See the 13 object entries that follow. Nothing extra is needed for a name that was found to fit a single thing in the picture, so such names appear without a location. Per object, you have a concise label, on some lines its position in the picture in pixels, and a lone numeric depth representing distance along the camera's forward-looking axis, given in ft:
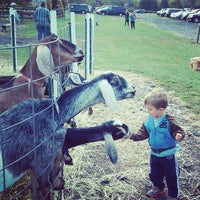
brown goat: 10.66
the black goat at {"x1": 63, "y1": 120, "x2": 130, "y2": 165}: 8.64
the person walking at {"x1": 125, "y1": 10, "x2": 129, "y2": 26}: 94.58
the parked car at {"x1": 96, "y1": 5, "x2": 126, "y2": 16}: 150.10
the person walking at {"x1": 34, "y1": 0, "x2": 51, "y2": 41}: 31.14
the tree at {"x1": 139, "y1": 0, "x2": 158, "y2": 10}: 203.51
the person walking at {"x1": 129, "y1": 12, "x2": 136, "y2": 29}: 80.74
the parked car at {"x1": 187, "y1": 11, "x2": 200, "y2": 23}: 110.01
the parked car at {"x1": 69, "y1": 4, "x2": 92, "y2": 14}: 137.80
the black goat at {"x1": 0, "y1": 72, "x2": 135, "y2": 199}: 7.33
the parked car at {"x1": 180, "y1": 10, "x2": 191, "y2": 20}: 124.20
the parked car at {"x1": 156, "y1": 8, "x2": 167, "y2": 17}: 156.17
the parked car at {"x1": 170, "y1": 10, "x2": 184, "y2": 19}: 134.03
